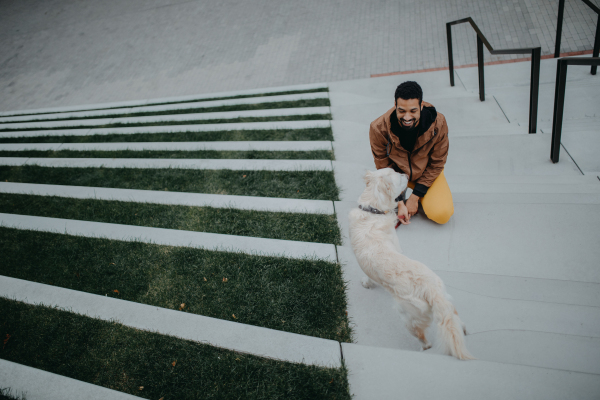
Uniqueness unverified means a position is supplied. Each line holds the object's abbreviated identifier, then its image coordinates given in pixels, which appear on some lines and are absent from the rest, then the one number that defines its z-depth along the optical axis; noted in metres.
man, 3.35
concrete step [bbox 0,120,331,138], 5.86
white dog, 2.24
